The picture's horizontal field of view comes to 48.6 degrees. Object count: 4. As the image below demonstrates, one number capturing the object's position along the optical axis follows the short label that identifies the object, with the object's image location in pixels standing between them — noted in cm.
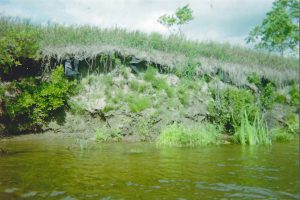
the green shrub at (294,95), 1881
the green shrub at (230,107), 1429
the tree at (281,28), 2403
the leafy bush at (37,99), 1218
